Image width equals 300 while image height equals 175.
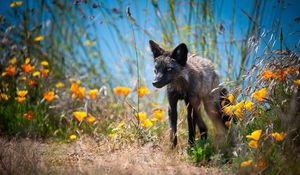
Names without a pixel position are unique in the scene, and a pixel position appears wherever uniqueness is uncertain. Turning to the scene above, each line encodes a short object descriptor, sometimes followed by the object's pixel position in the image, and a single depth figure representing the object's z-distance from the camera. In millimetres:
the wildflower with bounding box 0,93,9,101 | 13035
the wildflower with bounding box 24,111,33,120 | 11758
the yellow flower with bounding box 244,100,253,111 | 8961
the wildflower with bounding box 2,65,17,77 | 13367
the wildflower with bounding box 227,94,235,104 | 9406
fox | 11180
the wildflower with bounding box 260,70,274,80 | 9094
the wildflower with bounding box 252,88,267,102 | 8695
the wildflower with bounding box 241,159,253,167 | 7623
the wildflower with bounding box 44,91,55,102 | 12500
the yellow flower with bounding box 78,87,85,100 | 13242
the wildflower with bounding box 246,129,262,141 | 7656
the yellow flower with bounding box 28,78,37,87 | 13416
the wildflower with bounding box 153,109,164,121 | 11313
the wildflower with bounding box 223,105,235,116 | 9683
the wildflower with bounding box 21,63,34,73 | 12984
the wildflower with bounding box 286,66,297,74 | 9125
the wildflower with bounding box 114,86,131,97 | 11882
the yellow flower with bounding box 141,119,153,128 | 10767
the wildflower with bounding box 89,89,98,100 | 12353
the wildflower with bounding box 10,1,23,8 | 14304
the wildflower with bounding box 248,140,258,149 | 7871
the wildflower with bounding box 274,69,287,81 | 9031
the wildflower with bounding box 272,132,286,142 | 7814
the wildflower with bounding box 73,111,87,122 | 11455
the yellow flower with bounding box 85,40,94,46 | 17661
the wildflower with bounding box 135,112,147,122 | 11031
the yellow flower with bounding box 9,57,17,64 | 14719
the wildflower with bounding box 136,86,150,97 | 11689
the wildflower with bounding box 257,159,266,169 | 7957
